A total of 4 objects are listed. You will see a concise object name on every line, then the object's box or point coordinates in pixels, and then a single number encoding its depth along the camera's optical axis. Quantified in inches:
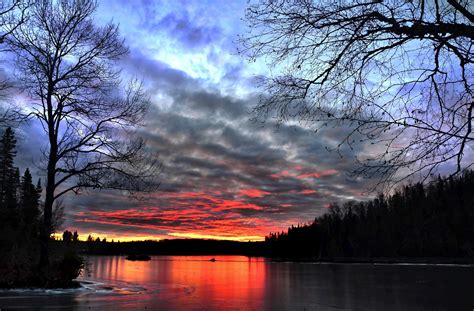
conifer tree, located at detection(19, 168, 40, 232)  844.9
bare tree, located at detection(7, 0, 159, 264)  868.0
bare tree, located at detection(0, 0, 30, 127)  474.0
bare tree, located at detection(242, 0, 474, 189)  225.5
